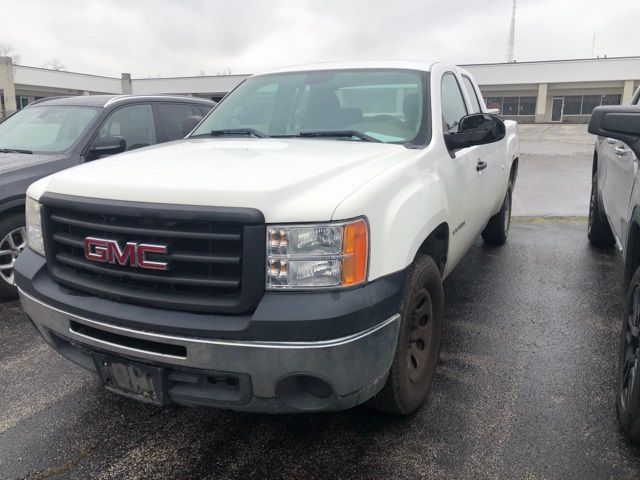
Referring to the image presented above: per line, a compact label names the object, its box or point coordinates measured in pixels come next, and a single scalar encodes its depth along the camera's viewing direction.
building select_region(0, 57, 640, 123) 41.16
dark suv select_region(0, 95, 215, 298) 4.56
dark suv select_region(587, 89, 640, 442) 2.55
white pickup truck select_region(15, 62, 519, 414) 2.15
